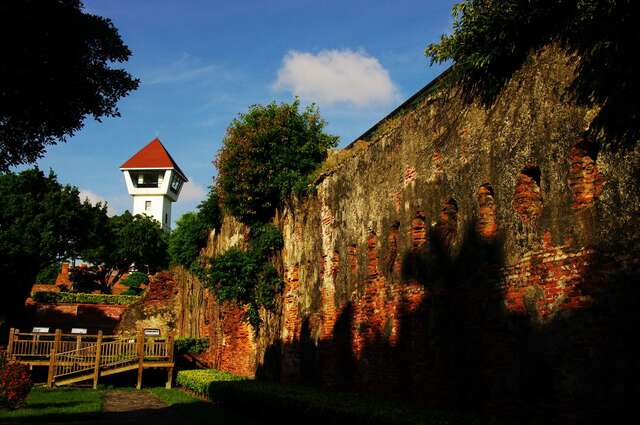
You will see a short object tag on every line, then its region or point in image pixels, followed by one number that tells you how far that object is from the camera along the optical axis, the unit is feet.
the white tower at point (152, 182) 210.59
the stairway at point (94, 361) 65.00
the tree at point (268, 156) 56.29
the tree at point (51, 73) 29.43
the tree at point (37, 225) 119.85
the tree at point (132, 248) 171.42
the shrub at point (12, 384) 42.11
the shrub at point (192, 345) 80.02
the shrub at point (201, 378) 57.17
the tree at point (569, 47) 20.94
